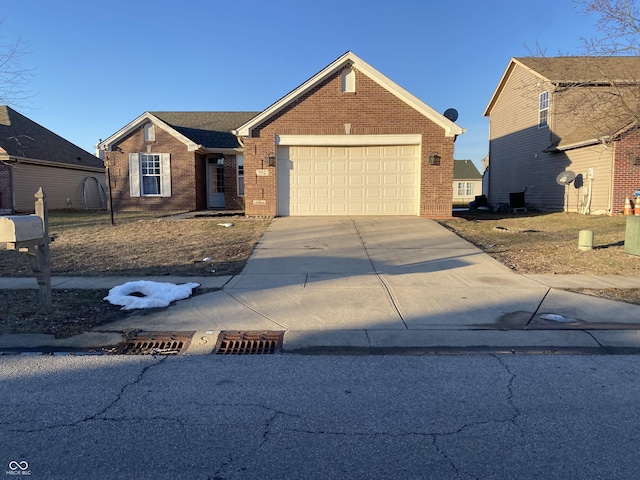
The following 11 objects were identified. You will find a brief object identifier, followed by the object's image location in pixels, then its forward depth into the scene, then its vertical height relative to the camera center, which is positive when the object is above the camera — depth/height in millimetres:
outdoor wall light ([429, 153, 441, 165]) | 15727 +1332
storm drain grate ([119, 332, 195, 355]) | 4988 -1721
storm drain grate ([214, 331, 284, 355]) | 5020 -1716
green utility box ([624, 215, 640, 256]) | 9562 -839
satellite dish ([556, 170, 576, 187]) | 18531 +820
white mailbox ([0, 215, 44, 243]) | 5195 -388
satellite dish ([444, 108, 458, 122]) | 18781 +3529
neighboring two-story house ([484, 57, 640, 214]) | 14352 +2273
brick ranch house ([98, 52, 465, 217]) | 15750 +1676
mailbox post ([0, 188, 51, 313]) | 5215 -527
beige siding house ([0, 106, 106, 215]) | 21719 +1460
